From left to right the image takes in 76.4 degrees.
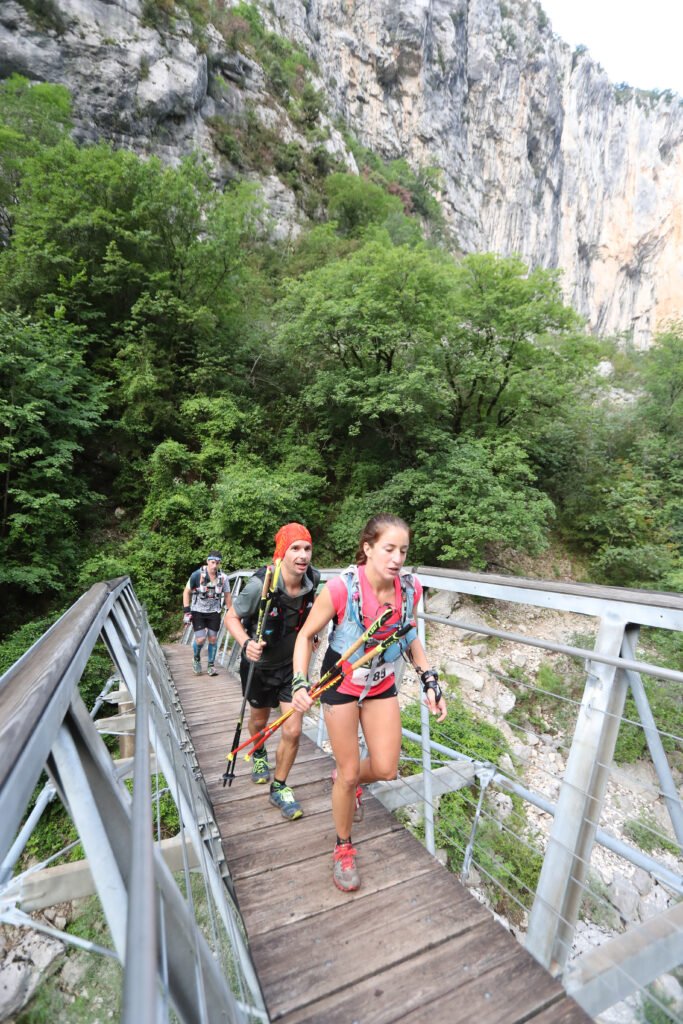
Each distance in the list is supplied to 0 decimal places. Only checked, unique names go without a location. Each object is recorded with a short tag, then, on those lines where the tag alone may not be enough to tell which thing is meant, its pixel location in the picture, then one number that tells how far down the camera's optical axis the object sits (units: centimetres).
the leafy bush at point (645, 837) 556
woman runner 181
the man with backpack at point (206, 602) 527
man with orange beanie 227
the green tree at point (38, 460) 855
